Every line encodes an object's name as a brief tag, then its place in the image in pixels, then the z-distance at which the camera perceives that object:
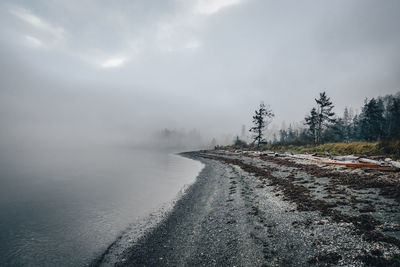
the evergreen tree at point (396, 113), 45.96
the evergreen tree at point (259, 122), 55.97
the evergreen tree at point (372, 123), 48.37
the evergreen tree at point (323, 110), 49.25
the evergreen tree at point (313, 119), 55.08
